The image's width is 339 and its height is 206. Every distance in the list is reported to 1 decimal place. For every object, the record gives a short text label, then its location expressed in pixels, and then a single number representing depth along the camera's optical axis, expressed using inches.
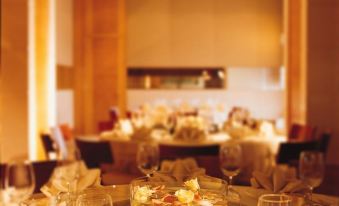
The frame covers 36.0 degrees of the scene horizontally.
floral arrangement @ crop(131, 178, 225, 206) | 60.7
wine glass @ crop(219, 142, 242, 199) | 116.9
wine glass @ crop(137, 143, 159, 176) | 110.3
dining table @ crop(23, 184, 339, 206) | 71.9
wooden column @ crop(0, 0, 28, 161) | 240.5
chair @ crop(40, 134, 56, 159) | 266.5
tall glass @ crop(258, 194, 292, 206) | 55.9
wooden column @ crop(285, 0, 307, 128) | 348.5
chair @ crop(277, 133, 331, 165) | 202.4
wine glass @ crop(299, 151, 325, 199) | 112.2
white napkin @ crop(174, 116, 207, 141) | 209.0
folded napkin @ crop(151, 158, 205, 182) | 79.6
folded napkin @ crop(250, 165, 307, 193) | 85.6
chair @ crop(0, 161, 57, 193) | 144.0
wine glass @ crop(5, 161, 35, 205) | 131.2
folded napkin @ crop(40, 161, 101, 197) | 83.7
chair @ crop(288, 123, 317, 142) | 253.8
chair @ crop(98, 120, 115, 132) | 297.0
